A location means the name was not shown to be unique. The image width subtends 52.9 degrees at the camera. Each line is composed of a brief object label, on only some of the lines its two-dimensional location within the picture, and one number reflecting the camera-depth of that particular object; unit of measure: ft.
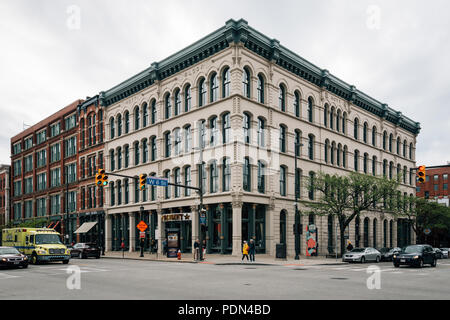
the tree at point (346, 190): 129.80
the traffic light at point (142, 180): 92.84
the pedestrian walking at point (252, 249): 102.56
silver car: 109.29
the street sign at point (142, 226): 122.32
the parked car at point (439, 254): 147.37
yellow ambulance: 93.53
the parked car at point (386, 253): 122.83
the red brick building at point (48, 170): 200.23
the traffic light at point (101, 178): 92.84
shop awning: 177.47
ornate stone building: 122.31
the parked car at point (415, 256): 87.30
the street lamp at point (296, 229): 109.89
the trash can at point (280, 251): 109.19
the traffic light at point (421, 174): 98.15
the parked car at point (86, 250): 127.95
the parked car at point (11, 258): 79.20
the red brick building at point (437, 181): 311.31
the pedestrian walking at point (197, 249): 107.76
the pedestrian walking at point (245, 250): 104.08
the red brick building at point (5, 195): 267.39
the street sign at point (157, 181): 102.53
